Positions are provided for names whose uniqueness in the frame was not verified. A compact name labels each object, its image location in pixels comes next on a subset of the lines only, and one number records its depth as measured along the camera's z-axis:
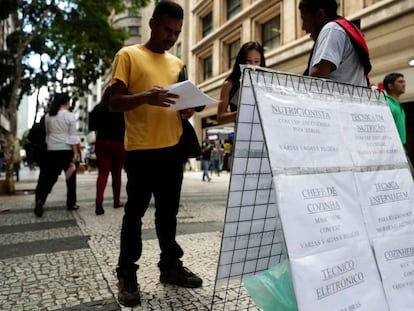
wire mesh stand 1.67
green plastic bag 1.60
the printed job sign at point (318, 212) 1.42
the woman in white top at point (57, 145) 5.52
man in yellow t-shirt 2.23
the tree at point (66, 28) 9.06
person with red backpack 2.03
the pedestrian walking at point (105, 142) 5.30
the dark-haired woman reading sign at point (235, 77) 2.61
